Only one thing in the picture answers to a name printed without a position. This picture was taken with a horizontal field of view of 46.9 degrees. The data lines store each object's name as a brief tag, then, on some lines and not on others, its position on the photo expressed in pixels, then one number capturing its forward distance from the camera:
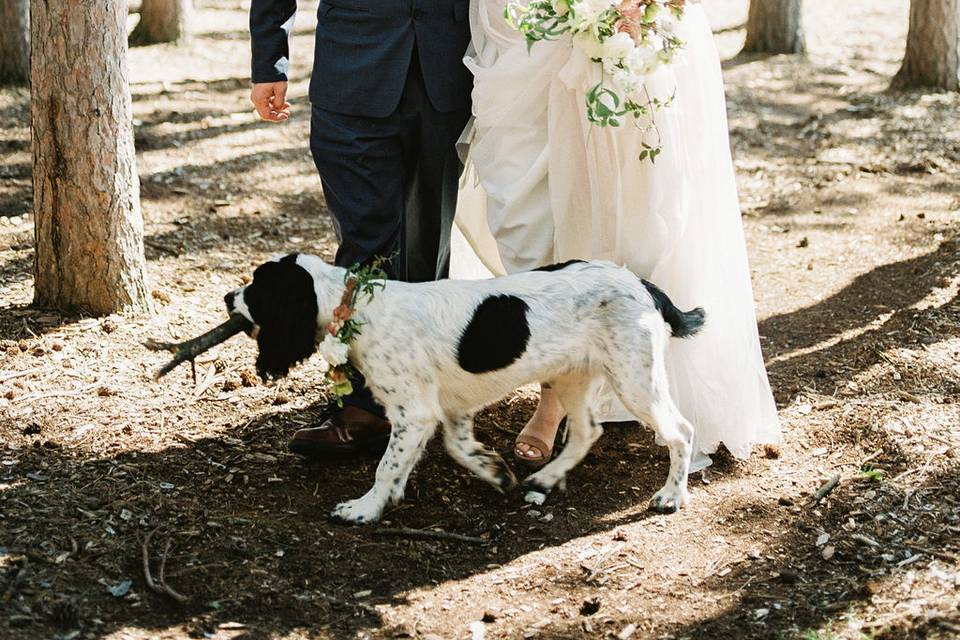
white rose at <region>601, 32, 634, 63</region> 4.14
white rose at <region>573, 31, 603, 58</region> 4.21
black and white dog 4.10
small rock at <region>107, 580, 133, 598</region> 3.68
